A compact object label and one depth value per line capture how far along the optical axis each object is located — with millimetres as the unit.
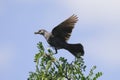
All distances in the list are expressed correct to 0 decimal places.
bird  12523
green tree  10680
